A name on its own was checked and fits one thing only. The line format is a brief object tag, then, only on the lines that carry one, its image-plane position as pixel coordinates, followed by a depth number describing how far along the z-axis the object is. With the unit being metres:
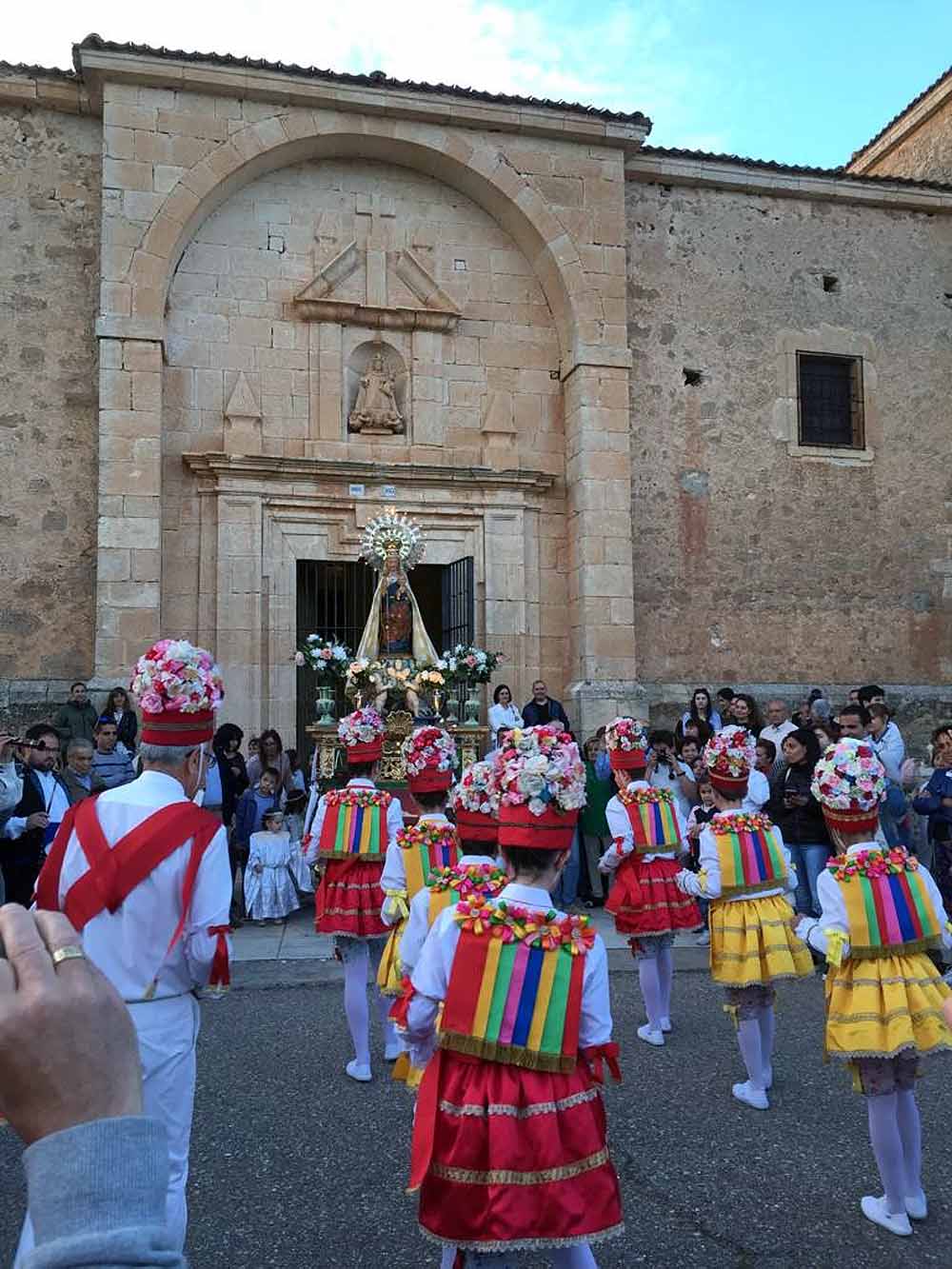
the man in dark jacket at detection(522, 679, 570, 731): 12.88
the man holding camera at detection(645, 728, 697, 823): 10.58
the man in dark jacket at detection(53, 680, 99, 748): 11.90
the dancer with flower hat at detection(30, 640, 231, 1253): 3.53
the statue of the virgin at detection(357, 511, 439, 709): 11.36
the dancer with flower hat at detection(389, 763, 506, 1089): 3.65
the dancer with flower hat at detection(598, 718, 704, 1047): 6.75
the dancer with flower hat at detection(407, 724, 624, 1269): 3.08
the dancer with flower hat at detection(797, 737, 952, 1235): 4.25
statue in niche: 14.79
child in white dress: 10.32
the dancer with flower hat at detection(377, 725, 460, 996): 5.66
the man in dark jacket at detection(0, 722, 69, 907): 7.47
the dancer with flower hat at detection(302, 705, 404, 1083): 6.28
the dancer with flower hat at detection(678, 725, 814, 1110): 5.67
